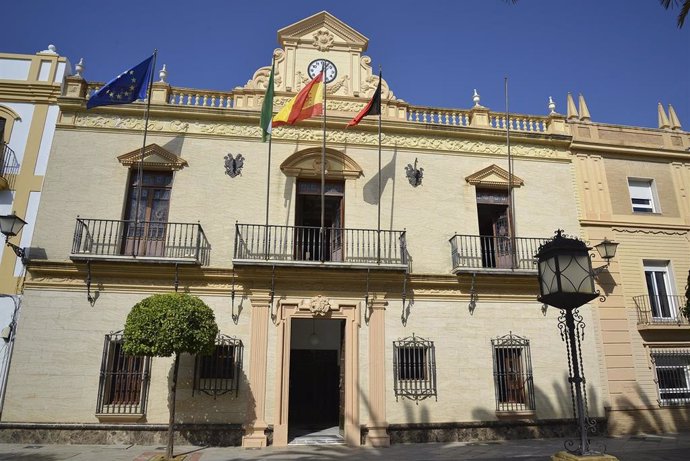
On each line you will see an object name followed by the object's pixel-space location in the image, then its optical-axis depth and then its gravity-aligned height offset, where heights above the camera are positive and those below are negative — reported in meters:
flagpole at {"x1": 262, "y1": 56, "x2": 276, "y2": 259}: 10.48 +4.14
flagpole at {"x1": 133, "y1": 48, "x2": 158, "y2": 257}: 10.37 +4.60
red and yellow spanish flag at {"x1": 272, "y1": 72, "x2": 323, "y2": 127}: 10.66 +5.79
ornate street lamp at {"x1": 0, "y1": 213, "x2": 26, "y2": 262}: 9.22 +2.78
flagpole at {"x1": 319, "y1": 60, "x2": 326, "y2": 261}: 10.29 +3.80
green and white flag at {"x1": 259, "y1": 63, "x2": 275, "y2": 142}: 10.55 +5.54
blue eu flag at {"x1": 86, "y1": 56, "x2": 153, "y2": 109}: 10.28 +5.99
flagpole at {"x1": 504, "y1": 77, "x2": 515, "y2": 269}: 11.84 +4.26
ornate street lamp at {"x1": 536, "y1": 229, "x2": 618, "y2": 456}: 4.61 +0.94
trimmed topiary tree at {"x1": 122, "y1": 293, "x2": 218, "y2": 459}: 8.11 +0.76
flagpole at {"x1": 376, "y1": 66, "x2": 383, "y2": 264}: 10.35 +2.95
